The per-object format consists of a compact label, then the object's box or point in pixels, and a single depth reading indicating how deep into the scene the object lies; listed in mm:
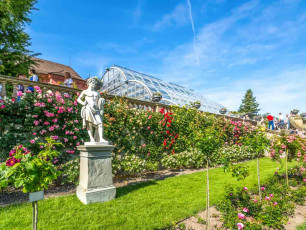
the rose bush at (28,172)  1430
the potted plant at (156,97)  8391
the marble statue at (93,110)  3969
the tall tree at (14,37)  9078
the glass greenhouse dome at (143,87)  17498
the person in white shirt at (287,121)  16475
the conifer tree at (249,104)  52531
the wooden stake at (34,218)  1572
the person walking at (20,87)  5106
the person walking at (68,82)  7820
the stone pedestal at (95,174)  3596
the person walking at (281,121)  17391
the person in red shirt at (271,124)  14969
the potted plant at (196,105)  9683
